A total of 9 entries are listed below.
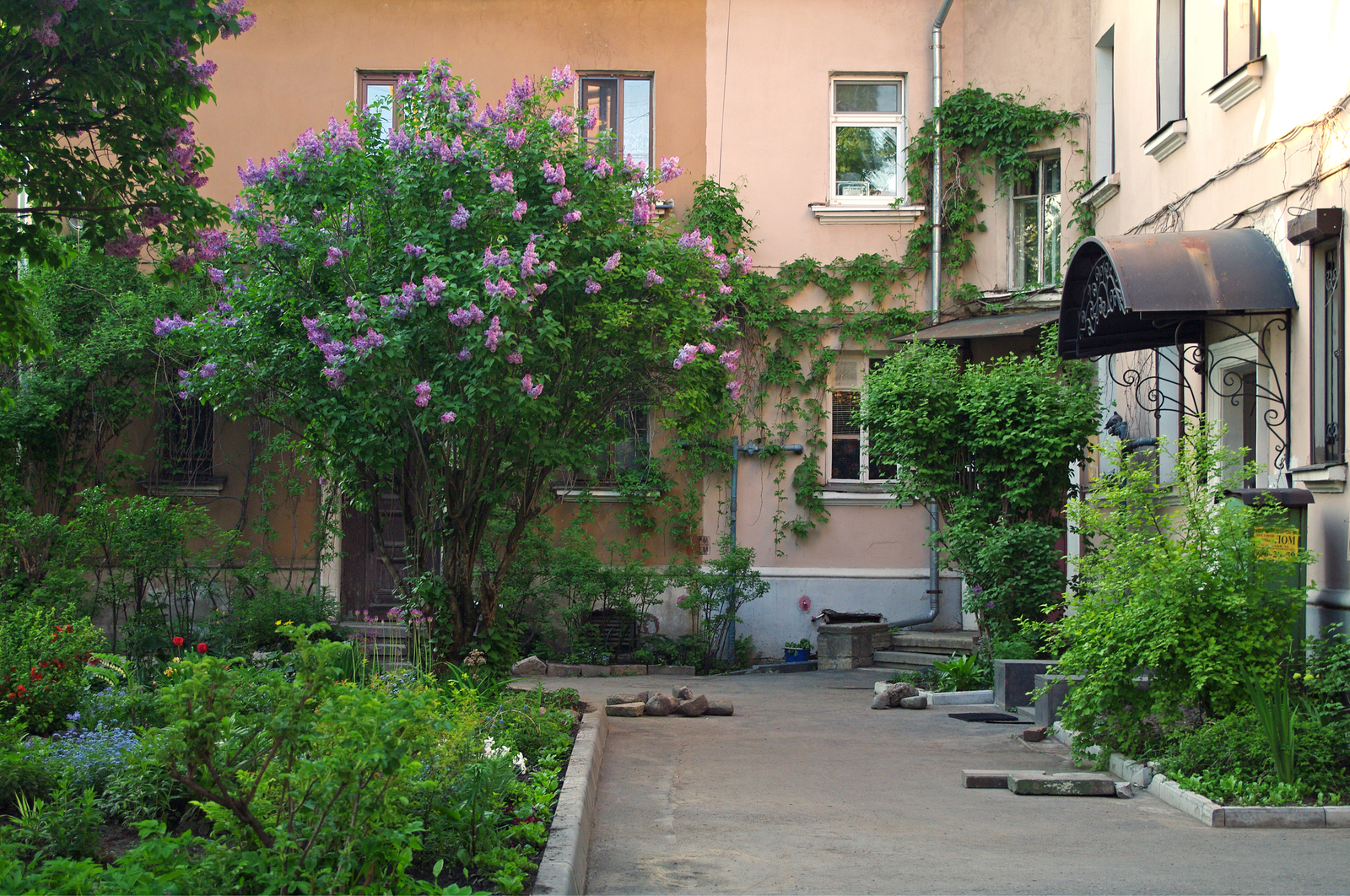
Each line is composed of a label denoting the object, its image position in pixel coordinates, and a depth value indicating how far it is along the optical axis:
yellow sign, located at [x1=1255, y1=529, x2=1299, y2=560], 6.74
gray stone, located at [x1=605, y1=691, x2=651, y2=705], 10.34
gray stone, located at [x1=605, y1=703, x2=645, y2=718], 10.02
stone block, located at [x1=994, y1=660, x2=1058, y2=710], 10.16
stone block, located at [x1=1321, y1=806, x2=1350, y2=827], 5.73
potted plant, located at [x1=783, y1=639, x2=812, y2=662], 14.58
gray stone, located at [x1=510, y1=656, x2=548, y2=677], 12.76
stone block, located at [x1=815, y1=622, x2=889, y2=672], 14.10
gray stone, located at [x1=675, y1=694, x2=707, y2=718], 10.16
